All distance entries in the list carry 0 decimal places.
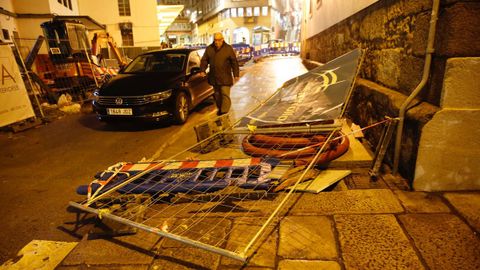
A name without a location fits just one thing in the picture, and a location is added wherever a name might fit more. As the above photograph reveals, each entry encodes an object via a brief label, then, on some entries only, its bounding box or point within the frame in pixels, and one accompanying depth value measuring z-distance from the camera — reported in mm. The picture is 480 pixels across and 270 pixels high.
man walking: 6635
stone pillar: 2729
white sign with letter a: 7441
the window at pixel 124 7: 28578
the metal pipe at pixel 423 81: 2799
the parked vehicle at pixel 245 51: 27941
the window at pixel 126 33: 28609
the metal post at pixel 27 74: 8520
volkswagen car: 6684
